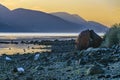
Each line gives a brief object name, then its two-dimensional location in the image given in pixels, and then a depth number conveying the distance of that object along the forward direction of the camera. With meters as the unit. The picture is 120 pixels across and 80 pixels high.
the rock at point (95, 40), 31.48
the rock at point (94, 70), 17.34
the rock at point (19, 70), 21.21
